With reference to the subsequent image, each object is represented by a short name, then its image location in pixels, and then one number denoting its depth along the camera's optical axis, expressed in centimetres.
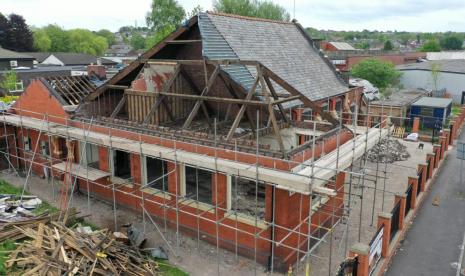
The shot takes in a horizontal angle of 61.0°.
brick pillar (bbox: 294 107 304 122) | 1785
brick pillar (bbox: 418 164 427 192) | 1669
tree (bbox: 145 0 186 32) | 5012
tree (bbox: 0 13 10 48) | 7088
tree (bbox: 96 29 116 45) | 16338
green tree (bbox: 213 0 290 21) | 4569
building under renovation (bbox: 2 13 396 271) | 1177
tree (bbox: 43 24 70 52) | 9521
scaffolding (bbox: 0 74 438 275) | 1062
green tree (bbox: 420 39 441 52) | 9581
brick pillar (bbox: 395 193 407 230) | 1338
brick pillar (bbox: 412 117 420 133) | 2954
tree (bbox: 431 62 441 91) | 4587
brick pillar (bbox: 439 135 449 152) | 2244
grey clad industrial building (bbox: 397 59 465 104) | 4594
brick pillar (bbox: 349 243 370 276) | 986
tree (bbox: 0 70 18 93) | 3619
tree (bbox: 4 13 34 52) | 7206
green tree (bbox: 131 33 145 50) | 13588
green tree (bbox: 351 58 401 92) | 4559
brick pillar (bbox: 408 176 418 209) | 1509
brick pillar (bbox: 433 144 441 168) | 2011
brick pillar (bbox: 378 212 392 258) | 1175
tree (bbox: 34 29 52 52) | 8871
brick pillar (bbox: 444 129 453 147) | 2368
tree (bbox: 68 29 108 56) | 9381
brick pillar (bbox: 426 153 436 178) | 1827
